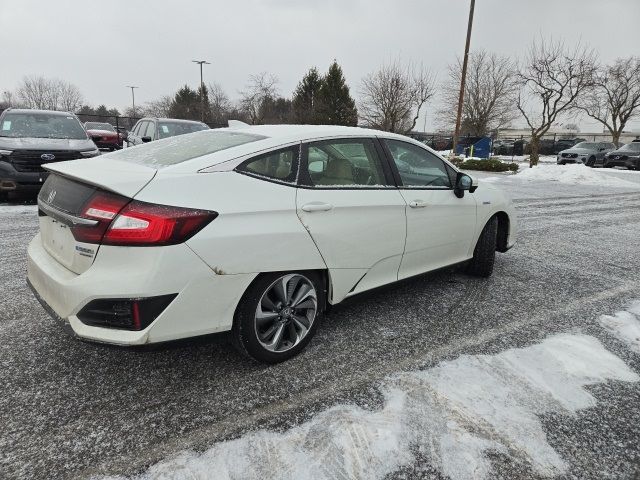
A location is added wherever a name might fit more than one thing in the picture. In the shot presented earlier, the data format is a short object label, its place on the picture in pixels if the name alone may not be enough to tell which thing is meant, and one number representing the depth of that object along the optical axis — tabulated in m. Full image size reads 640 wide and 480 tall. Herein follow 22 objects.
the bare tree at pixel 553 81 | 20.33
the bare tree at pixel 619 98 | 33.84
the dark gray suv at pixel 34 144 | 7.07
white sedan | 2.07
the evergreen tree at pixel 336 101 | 41.66
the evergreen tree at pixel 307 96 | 43.31
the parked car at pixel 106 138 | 18.08
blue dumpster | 24.41
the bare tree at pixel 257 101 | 43.50
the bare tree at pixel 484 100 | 36.31
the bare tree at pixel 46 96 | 64.94
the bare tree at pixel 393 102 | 32.28
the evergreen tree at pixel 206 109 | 43.59
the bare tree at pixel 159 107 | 59.89
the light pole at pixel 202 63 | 41.16
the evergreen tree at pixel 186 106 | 49.17
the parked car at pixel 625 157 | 22.20
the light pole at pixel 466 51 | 18.59
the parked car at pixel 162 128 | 10.48
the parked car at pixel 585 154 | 23.59
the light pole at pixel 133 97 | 64.00
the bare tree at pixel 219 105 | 47.01
